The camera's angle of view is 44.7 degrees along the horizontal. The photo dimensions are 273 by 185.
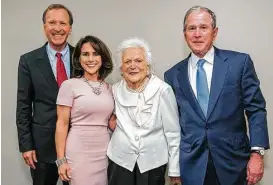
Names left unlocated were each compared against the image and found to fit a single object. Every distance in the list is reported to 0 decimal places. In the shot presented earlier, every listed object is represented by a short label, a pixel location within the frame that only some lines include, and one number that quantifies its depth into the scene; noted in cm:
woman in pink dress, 205
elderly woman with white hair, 200
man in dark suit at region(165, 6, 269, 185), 196
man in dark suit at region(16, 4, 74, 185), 224
